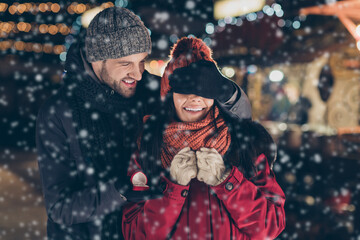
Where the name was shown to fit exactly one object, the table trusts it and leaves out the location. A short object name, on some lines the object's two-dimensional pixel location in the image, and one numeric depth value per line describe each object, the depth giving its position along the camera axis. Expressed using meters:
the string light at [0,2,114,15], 16.92
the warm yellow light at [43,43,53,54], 19.55
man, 1.98
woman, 1.62
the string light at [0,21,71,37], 18.55
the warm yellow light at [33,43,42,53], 19.40
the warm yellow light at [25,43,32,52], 19.14
